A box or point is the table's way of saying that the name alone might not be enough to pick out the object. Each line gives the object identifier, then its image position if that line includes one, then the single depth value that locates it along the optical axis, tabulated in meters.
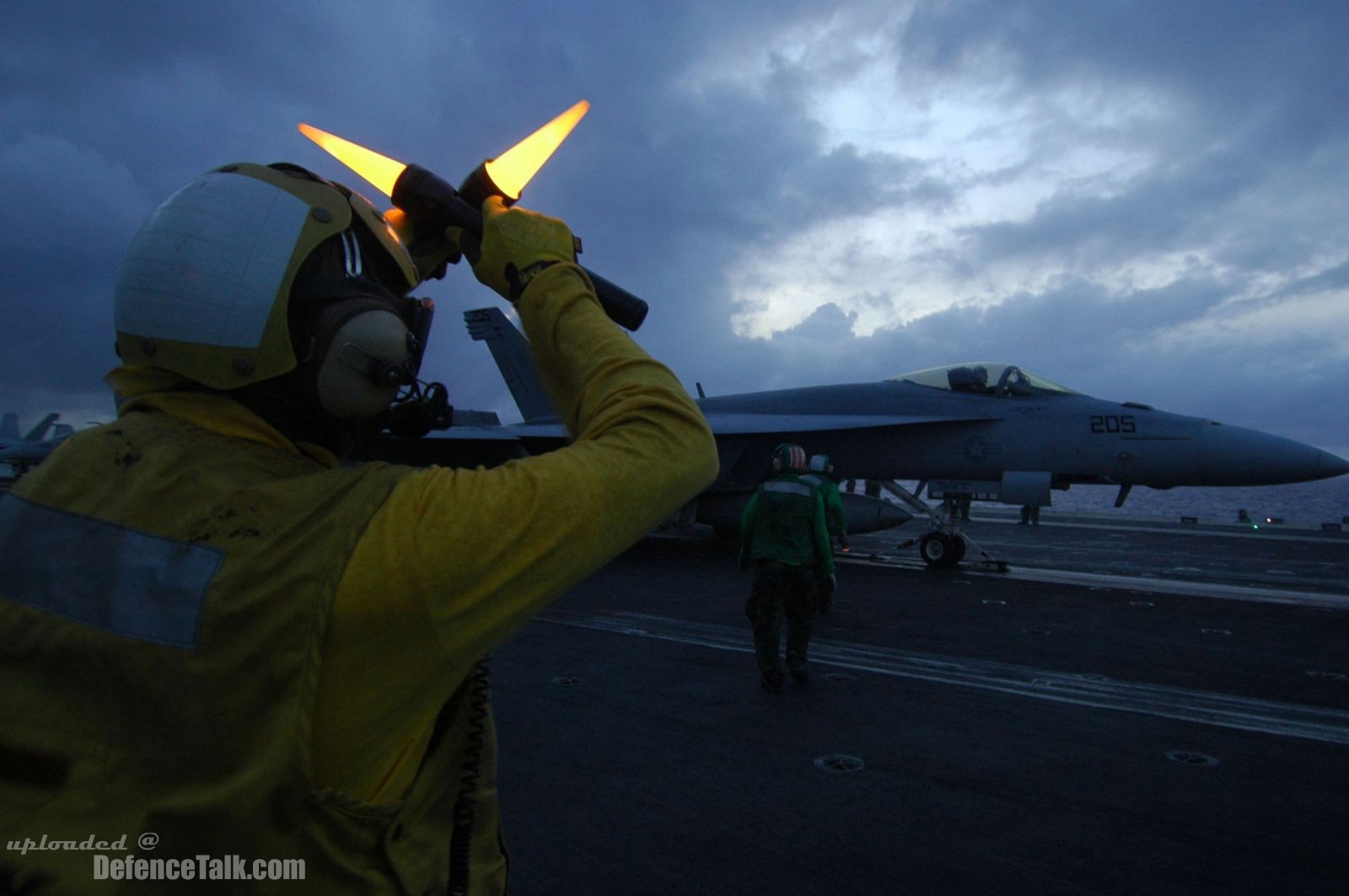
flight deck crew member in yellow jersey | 0.98
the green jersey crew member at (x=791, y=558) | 6.54
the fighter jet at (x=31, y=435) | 46.84
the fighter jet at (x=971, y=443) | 11.82
